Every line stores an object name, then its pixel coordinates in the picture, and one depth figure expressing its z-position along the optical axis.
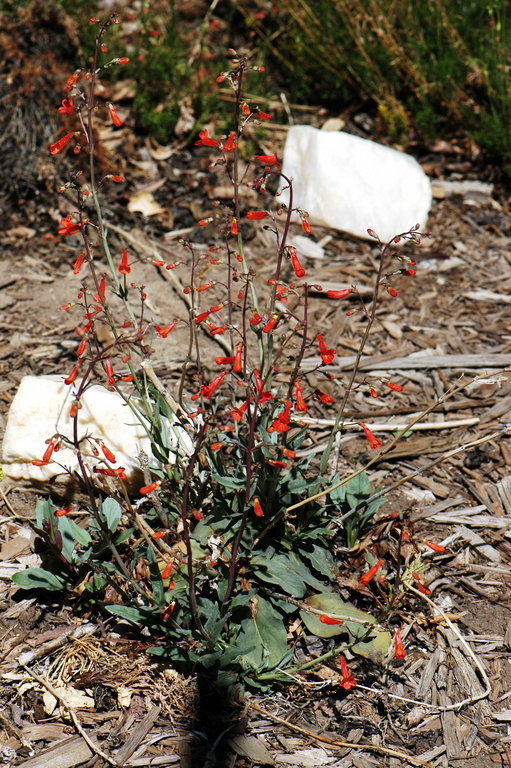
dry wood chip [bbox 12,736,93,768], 4.86
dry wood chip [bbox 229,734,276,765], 4.95
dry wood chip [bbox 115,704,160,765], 4.95
